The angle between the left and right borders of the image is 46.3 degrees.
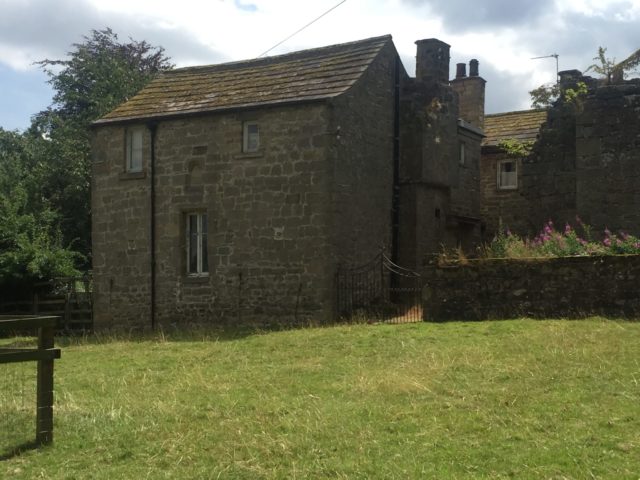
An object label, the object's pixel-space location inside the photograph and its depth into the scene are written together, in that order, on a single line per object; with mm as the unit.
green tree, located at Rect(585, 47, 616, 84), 19359
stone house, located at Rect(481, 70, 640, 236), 18438
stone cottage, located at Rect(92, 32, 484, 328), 18609
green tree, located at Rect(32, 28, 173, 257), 30656
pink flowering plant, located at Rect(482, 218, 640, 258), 14875
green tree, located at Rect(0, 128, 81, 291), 23688
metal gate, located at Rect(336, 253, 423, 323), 18406
